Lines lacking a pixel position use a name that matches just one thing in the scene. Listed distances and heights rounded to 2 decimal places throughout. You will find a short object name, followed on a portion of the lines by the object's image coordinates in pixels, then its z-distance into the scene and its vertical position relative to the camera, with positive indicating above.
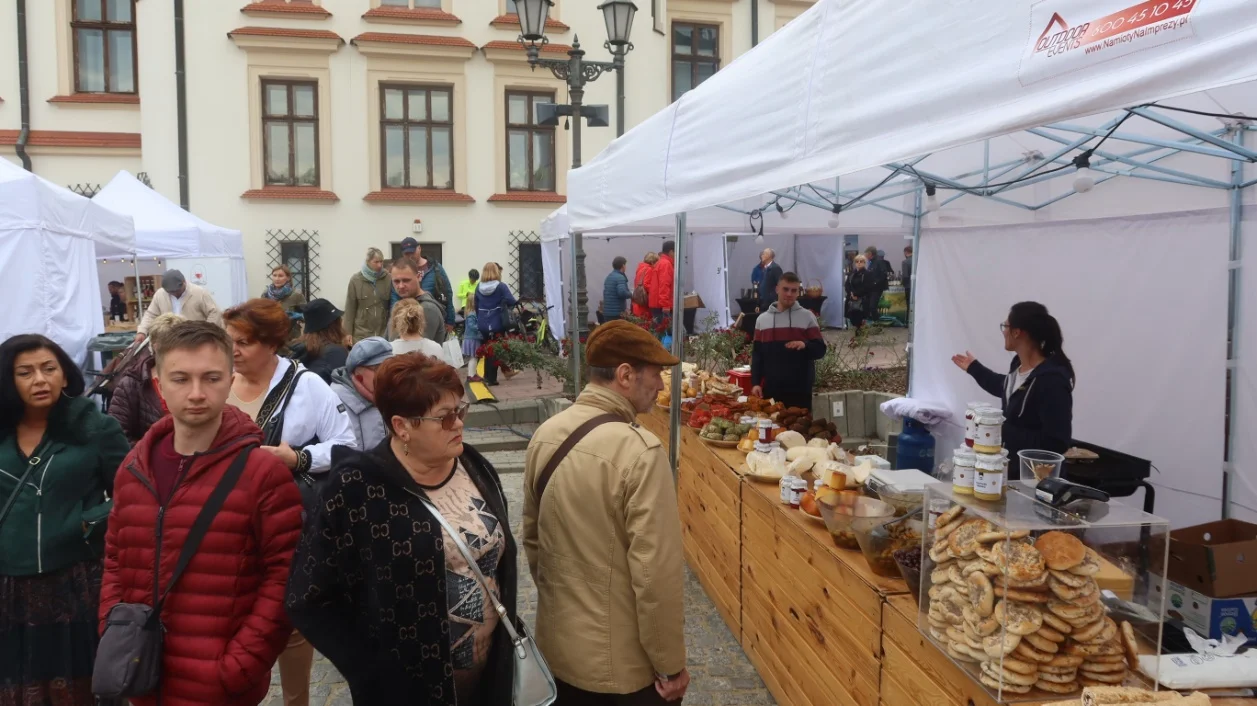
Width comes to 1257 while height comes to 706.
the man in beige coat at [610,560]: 2.44 -0.78
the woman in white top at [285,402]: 3.24 -0.43
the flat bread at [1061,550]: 2.02 -0.62
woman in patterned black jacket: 2.12 -0.69
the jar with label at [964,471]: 2.39 -0.51
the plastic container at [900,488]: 3.02 -0.73
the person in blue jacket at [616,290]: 14.12 -0.01
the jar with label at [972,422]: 2.53 -0.39
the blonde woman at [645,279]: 14.12 +0.18
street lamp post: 8.51 +2.33
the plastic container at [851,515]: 2.92 -0.79
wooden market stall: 2.54 -1.19
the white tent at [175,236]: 13.60 +0.87
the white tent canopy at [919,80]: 1.64 +0.55
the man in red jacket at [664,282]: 13.70 +0.12
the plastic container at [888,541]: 2.76 -0.81
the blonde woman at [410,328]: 5.98 -0.27
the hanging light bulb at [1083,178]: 3.81 +0.54
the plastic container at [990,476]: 2.33 -0.51
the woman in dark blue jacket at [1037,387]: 4.34 -0.50
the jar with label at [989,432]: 2.44 -0.41
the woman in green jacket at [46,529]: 2.82 -0.79
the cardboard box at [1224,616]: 2.45 -0.94
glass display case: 2.03 -0.75
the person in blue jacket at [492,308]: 12.16 -0.26
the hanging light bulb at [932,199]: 6.27 +0.69
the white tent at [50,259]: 8.39 +0.32
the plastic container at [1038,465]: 2.62 -0.54
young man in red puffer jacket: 2.36 -0.70
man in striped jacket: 6.79 -0.46
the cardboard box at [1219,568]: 2.47 -0.81
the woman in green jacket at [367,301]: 8.32 -0.11
